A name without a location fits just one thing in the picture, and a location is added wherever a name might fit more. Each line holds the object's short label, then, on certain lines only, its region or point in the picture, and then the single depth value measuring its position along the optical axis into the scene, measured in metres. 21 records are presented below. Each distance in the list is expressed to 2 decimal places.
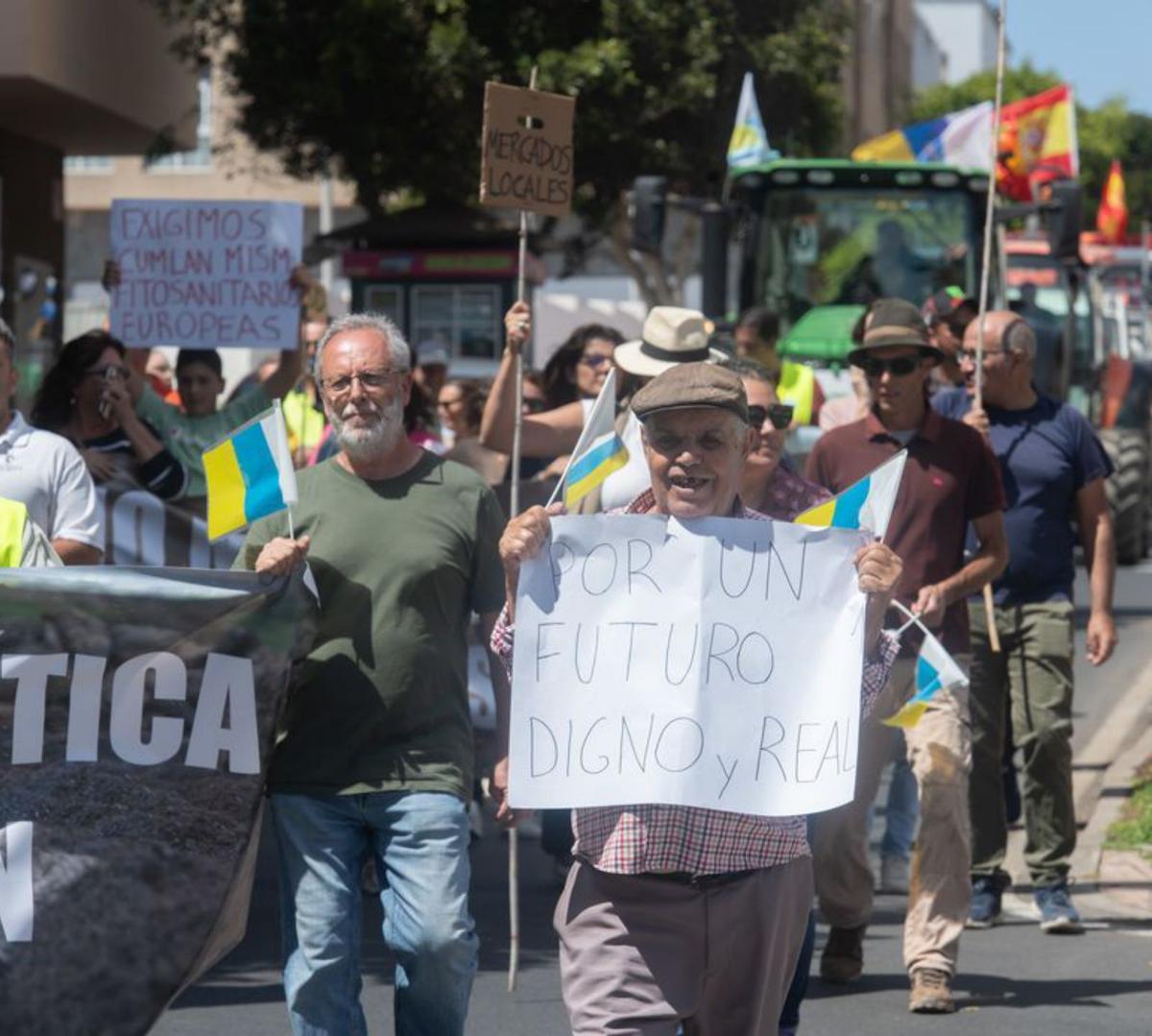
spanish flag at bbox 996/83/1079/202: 31.93
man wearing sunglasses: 11.67
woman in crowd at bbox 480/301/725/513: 11.60
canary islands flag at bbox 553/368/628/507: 8.75
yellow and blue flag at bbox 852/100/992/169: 29.67
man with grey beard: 8.54
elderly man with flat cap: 7.47
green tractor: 26.47
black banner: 8.59
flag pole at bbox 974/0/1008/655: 13.04
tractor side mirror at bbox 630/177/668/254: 22.71
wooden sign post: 11.48
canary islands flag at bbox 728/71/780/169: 28.46
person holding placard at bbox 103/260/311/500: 15.25
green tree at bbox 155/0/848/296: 37.17
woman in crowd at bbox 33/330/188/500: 13.72
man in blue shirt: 13.53
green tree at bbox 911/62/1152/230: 101.21
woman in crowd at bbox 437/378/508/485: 15.23
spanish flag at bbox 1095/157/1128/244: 50.23
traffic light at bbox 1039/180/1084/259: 22.87
